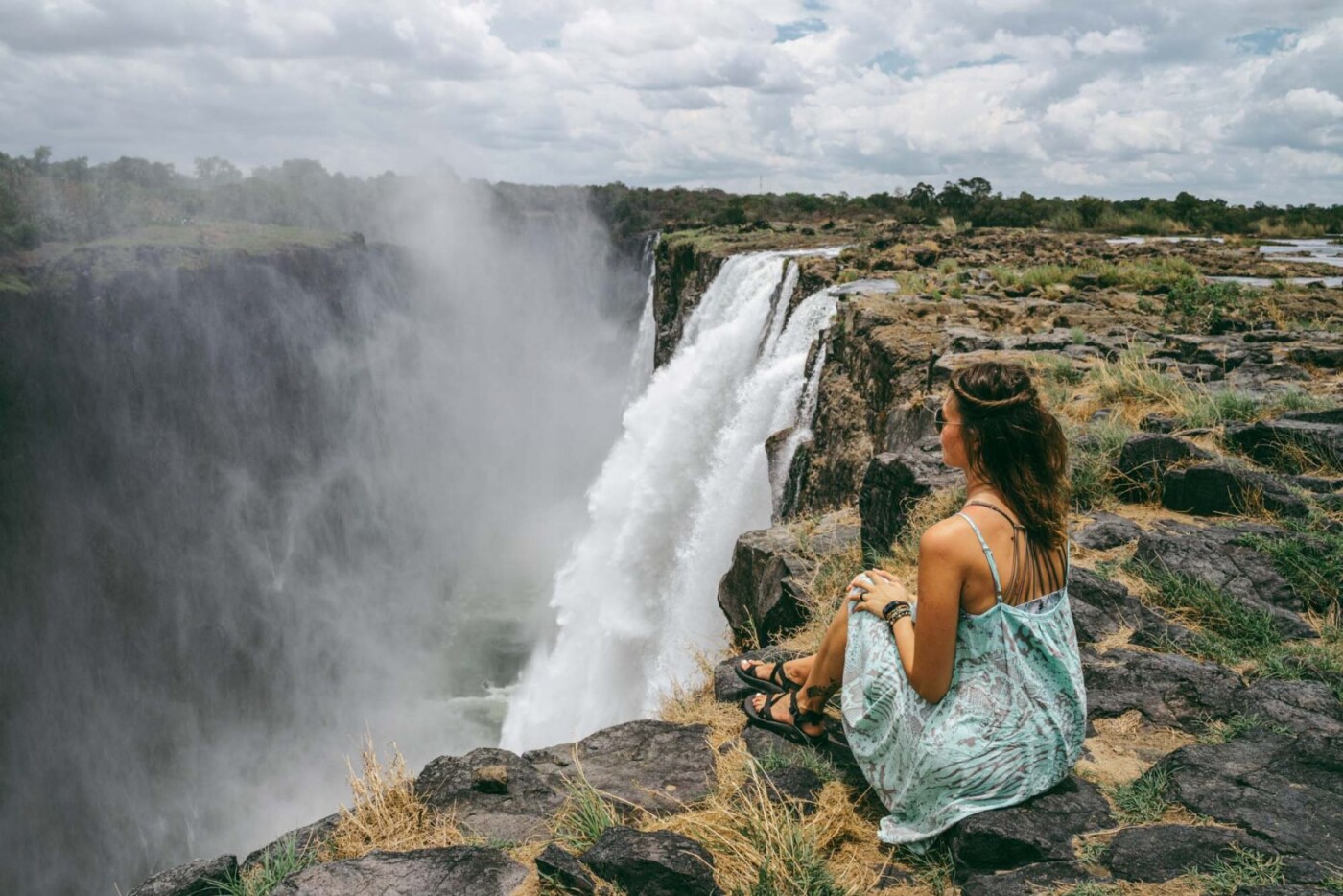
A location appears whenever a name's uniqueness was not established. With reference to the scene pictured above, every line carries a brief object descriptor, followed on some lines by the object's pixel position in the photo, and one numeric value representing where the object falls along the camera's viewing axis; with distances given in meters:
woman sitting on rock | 2.48
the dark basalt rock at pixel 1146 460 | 5.06
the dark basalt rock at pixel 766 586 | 5.41
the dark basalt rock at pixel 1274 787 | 2.39
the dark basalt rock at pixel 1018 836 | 2.45
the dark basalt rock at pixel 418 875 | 2.60
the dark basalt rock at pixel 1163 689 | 3.23
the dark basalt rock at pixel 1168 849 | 2.32
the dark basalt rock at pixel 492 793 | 3.15
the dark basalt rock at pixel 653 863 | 2.45
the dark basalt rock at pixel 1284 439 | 5.00
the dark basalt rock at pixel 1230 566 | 3.91
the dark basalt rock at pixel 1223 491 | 4.64
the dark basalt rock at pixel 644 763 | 3.26
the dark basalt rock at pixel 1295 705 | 2.99
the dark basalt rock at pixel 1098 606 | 3.87
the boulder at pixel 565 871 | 2.54
